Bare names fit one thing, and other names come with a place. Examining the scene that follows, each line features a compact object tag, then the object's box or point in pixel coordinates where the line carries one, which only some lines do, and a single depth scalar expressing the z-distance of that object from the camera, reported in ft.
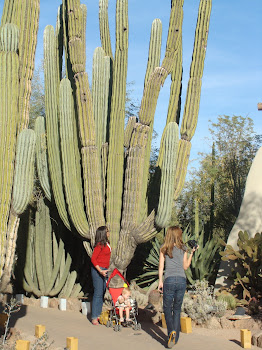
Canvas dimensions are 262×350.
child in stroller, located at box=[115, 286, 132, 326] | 21.67
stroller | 21.53
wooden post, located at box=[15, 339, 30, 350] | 16.53
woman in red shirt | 23.04
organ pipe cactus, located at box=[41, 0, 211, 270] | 26.13
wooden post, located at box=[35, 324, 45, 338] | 19.29
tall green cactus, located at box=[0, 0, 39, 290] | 19.36
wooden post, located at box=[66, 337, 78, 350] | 17.29
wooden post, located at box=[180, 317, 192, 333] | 21.40
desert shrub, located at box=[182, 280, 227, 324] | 22.77
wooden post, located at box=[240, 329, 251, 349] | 18.88
